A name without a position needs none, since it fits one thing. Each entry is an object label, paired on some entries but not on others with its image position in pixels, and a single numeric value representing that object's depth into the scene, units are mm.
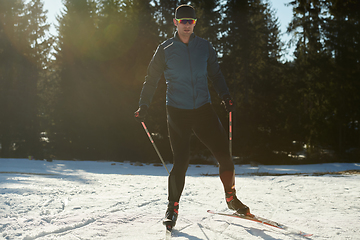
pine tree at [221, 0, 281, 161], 17984
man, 3186
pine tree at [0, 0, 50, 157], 17484
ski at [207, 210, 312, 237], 3006
